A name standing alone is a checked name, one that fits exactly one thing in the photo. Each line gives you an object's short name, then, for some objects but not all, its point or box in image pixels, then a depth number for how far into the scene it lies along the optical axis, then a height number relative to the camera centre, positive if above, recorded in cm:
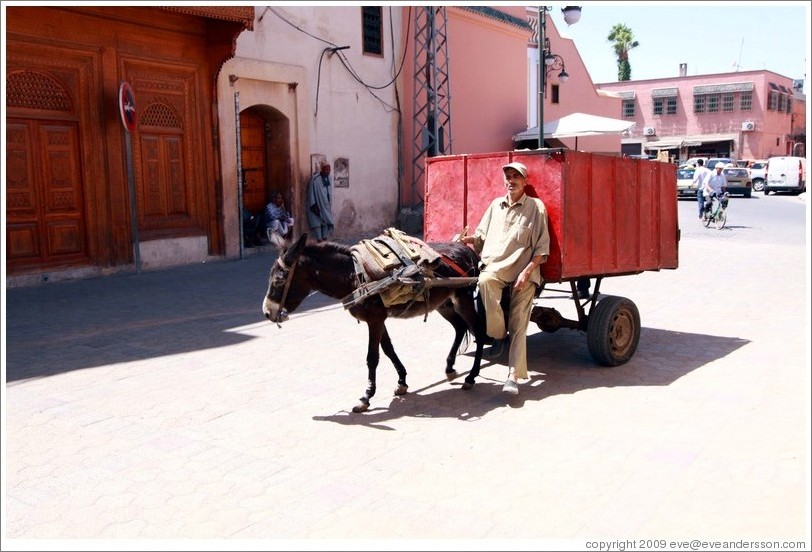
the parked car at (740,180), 3312 +74
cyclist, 1944 +32
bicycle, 1958 -38
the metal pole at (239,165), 1462 +85
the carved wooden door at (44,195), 1114 +27
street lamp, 1652 +418
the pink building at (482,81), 2005 +394
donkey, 516 -59
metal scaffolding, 1950 +311
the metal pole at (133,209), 1253 +2
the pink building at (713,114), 5191 +609
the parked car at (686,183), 3344 +68
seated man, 1520 -17
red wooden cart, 582 -12
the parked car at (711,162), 3931 +189
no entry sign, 1170 +171
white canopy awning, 2061 +218
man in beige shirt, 561 -47
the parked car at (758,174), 3858 +115
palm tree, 6072 +1286
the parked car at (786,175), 3491 +101
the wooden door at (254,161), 1598 +103
